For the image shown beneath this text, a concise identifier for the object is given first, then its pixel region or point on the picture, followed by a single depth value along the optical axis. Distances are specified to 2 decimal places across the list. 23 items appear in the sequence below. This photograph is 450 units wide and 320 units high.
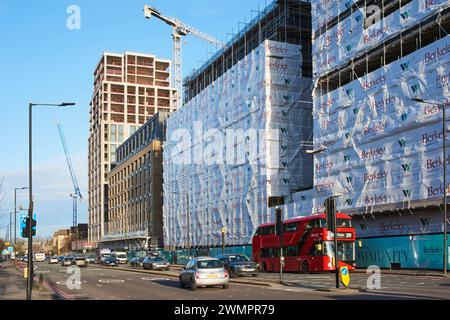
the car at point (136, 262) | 71.84
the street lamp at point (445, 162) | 36.03
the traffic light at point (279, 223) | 30.81
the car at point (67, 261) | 77.53
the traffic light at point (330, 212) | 25.64
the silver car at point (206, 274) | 27.17
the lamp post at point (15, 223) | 69.32
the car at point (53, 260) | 99.27
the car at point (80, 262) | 71.81
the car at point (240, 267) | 39.38
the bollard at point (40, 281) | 28.09
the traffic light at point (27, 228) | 25.89
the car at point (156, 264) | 55.78
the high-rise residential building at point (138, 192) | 107.94
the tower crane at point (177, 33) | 127.62
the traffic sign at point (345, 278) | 25.77
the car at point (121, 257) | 86.44
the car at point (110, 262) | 73.56
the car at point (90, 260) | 92.31
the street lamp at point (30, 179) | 22.84
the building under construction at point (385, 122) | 39.75
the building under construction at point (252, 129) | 60.38
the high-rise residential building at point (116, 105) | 164.50
